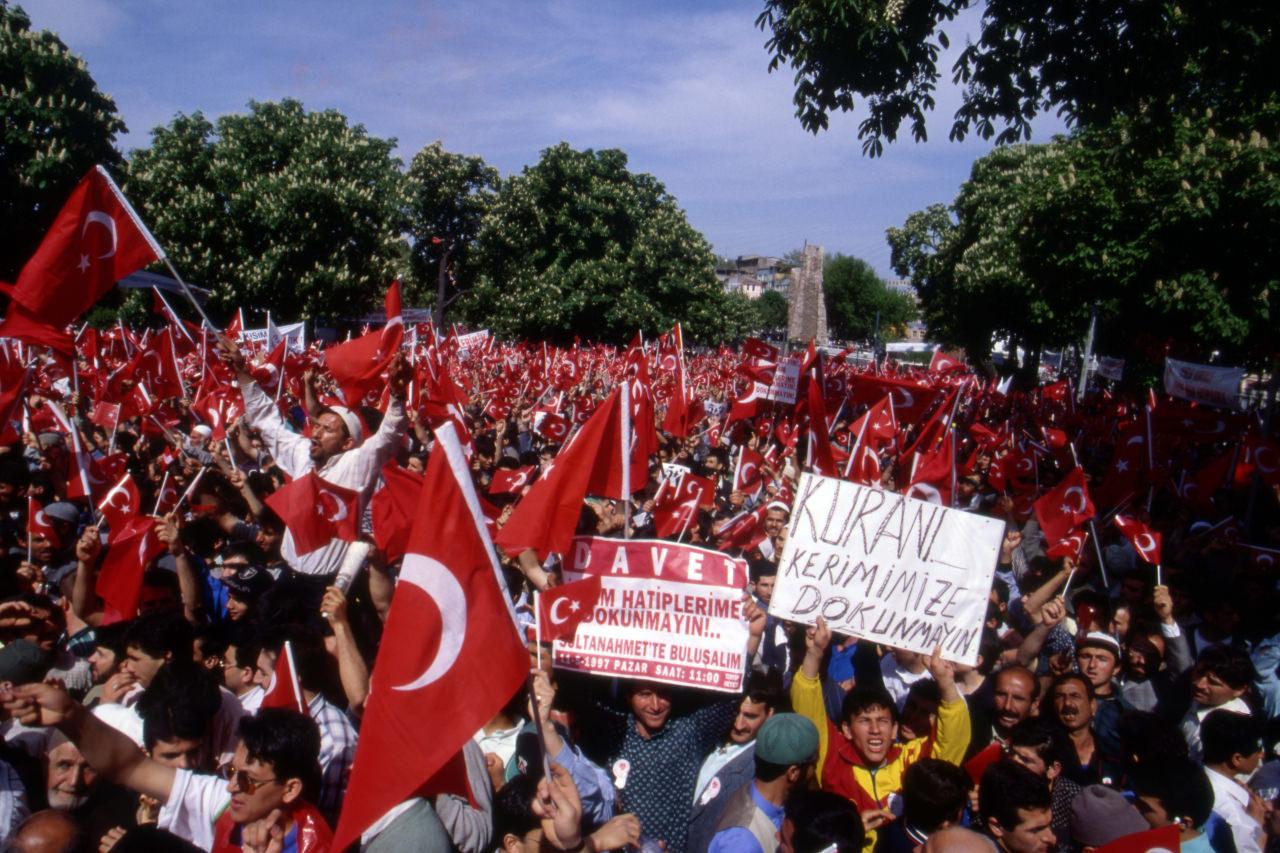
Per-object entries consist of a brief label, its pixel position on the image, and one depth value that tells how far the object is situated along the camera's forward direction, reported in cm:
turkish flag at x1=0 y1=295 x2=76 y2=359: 561
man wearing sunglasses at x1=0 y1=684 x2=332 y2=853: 324
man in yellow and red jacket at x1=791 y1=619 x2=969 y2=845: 430
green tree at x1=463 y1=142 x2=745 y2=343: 4019
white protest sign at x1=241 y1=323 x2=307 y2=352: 1596
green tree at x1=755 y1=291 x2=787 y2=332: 11332
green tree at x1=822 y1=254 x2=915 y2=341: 9775
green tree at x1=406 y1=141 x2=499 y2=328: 4716
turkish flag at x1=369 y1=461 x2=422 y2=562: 520
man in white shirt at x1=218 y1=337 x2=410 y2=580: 540
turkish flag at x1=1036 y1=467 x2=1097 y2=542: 692
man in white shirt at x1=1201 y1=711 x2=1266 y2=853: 416
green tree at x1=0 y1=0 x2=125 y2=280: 2711
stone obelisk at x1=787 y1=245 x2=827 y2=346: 8944
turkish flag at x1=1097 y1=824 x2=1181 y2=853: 318
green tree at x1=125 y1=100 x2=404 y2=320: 3269
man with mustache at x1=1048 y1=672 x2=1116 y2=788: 453
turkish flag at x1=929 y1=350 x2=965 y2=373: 1462
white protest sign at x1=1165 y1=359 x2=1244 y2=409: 1315
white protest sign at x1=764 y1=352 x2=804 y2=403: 1247
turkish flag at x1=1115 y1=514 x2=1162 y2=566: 704
